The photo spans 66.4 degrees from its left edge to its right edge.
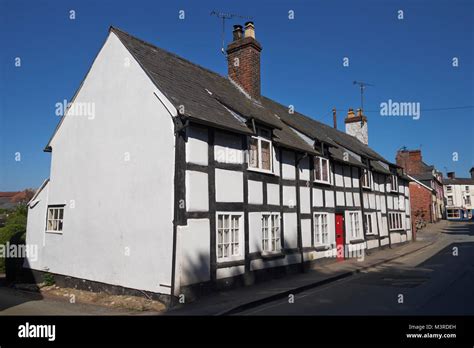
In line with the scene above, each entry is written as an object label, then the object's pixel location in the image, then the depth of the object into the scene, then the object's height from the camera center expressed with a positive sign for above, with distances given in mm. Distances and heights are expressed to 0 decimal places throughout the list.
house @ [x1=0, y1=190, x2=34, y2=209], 48738 +3395
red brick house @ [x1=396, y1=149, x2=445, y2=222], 45844 +4030
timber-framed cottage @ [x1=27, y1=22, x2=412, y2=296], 9625 +1157
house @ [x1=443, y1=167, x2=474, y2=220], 71188 +4288
